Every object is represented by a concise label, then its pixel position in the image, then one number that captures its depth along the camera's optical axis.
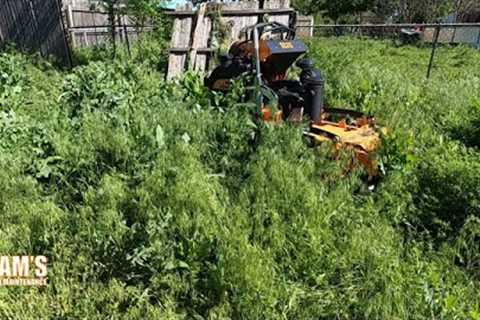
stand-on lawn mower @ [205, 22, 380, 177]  3.55
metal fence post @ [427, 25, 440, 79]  7.43
